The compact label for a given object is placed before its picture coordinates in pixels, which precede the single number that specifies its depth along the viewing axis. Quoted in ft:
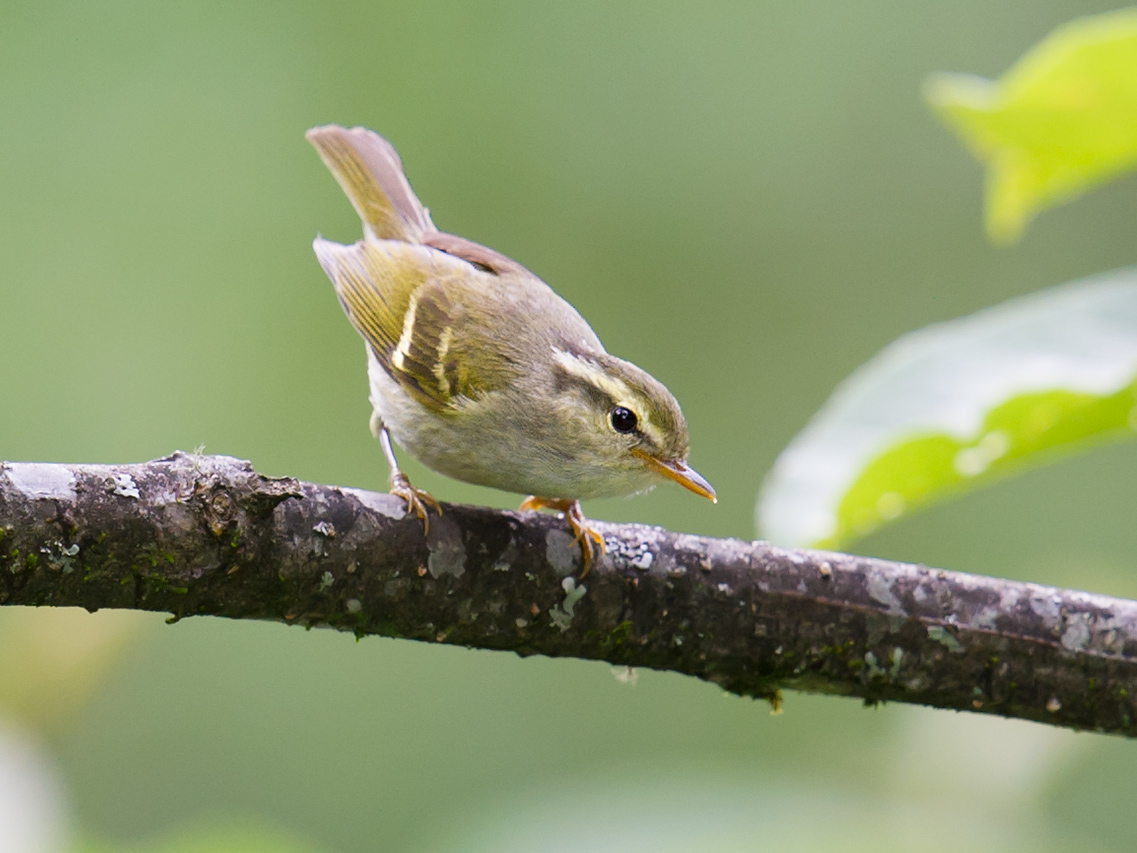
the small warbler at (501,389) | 19.75
